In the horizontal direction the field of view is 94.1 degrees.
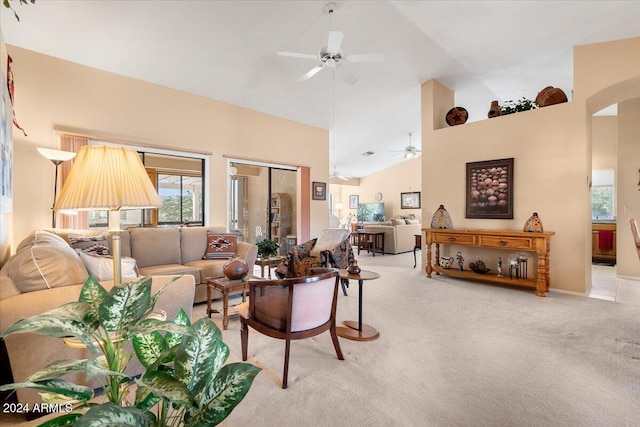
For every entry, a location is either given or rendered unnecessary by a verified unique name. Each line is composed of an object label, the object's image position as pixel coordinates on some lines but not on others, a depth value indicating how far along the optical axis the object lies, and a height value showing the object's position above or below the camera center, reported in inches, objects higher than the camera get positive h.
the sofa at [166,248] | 127.0 -18.1
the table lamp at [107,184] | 43.9 +4.3
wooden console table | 155.8 -17.5
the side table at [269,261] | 164.1 -26.5
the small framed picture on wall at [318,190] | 260.0 +20.2
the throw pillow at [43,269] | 70.5 -13.9
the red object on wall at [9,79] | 100.6 +47.1
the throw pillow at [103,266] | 88.4 -16.3
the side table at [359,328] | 104.1 -43.4
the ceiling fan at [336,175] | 390.4 +52.1
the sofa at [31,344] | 63.5 -29.1
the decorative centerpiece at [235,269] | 117.1 -22.4
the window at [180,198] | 198.8 +9.9
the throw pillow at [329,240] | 160.7 -14.6
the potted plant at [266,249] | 167.6 -20.3
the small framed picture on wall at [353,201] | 502.6 +20.7
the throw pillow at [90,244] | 119.7 -13.1
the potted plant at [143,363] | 23.3 -13.4
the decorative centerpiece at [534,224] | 161.8 -5.7
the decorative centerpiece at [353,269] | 106.8 -20.4
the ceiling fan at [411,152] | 315.9 +67.2
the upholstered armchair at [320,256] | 159.2 -23.3
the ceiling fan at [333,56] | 125.0 +71.1
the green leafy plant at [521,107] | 179.3 +65.2
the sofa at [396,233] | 313.7 -21.8
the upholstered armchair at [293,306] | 77.0 -25.6
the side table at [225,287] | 112.0 -28.2
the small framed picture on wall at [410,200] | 424.8 +19.3
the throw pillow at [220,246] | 166.4 -18.7
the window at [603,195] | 258.5 +17.1
